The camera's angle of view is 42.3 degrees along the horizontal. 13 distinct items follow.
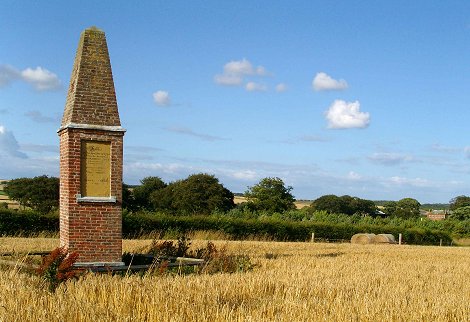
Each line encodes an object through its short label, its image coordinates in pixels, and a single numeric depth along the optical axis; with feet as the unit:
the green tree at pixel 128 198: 250.57
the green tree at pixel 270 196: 297.94
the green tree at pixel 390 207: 389.13
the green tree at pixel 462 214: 295.28
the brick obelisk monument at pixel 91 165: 49.08
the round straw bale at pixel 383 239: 131.75
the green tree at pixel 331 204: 368.48
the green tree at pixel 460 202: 398.01
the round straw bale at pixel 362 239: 130.52
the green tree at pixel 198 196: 261.65
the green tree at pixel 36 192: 239.30
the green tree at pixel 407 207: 360.56
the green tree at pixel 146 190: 294.25
